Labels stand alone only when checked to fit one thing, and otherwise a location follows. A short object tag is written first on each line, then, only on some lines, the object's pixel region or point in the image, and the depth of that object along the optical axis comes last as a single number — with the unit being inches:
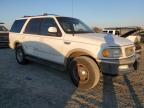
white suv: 113.4
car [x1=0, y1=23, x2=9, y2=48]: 304.7
